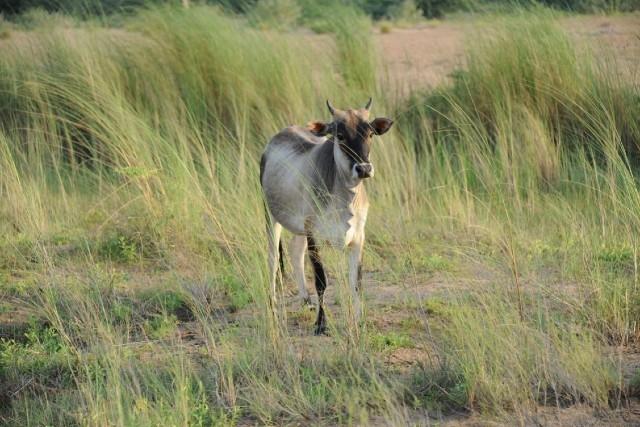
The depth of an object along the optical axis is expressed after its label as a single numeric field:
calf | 10.32
